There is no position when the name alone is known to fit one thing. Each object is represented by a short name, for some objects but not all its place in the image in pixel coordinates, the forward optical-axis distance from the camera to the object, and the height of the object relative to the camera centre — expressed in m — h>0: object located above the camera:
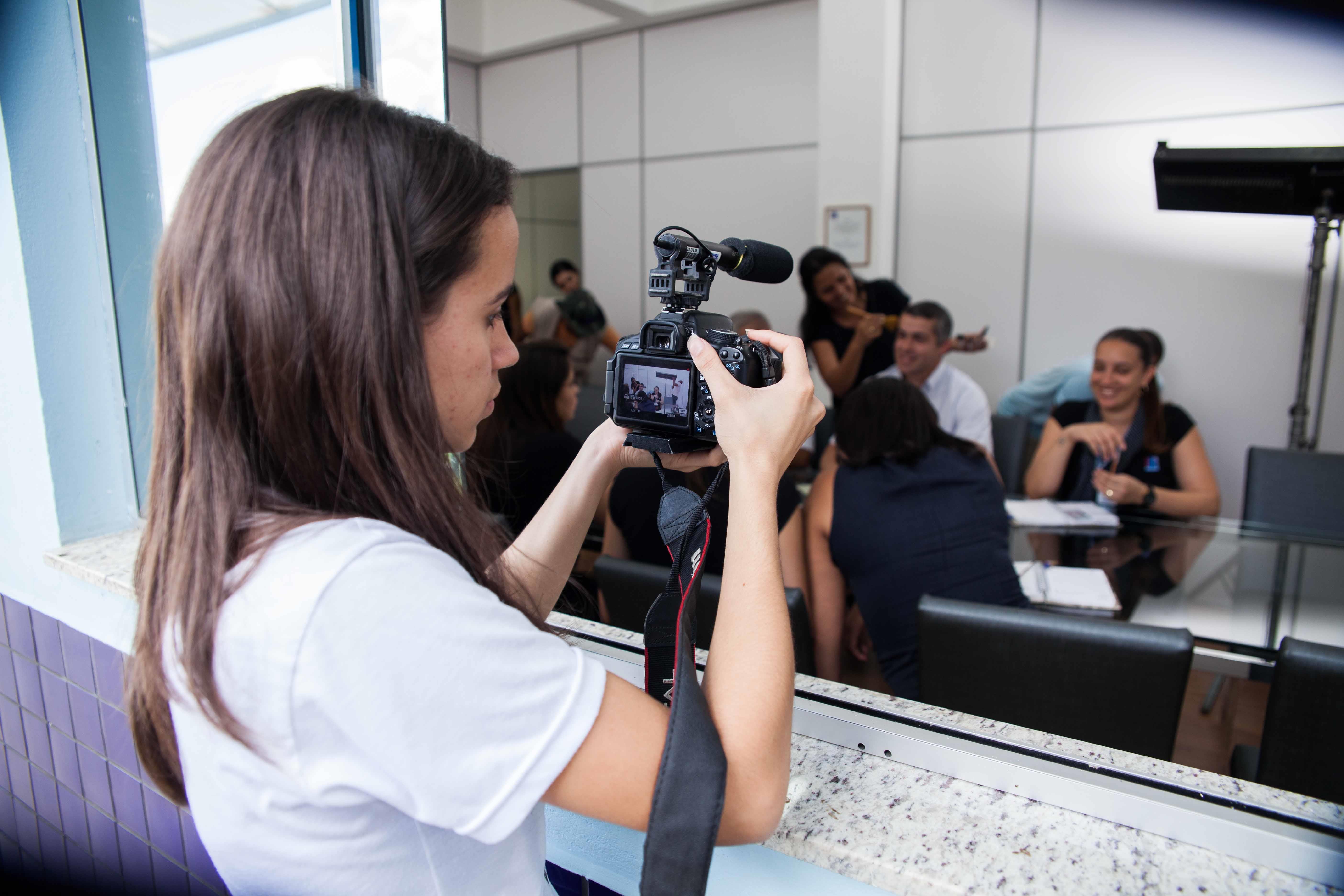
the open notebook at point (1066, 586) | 1.70 -0.61
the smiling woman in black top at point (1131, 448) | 2.33 -0.42
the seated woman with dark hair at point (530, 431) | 1.53 -0.27
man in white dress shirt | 2.73 -0.23
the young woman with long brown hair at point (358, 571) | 0.48 -0.17
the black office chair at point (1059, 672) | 1.19 -0.56
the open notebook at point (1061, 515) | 2.18 -0.58
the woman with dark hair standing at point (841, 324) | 2.43 -0.06
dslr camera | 0.70 -0.04
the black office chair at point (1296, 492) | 2.32 -0.55
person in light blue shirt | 3.00 -0.34
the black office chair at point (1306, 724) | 1.12 -0.59
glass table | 1.64 -0.63
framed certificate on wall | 3.88 +0.36
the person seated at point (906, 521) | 1.60 -0.43
